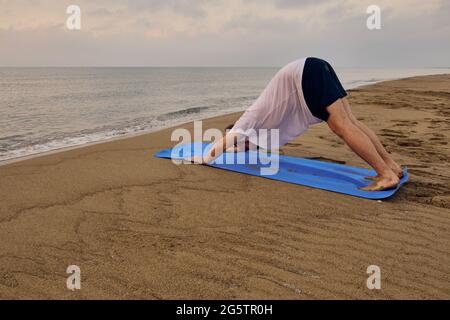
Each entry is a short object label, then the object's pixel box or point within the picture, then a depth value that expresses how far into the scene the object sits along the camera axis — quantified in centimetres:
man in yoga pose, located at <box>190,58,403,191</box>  375
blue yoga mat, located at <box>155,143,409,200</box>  380
